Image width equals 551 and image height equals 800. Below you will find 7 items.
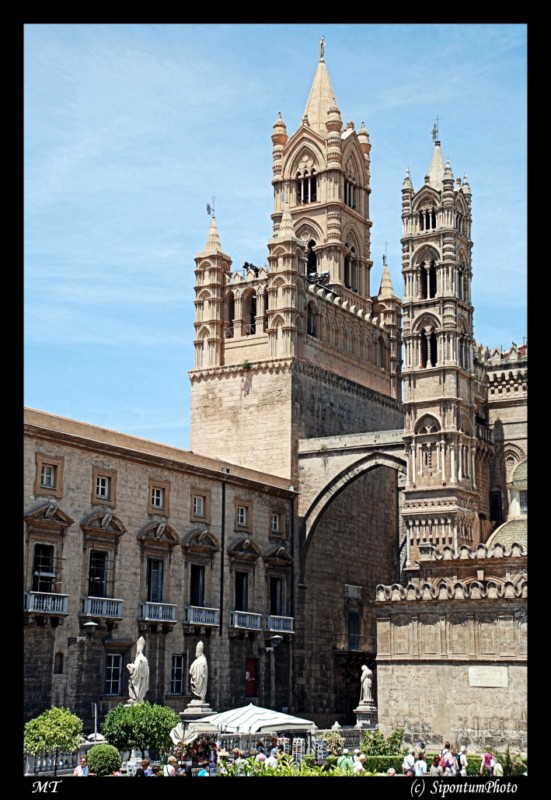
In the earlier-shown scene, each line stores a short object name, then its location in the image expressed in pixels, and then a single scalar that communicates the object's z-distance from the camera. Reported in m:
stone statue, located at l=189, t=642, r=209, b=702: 38.19
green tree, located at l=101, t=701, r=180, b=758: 29.09
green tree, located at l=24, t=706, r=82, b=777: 26.52
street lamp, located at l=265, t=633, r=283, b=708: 44.74
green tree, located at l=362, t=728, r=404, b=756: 36.03
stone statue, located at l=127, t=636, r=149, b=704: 35.06
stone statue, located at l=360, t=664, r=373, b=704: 42.91
